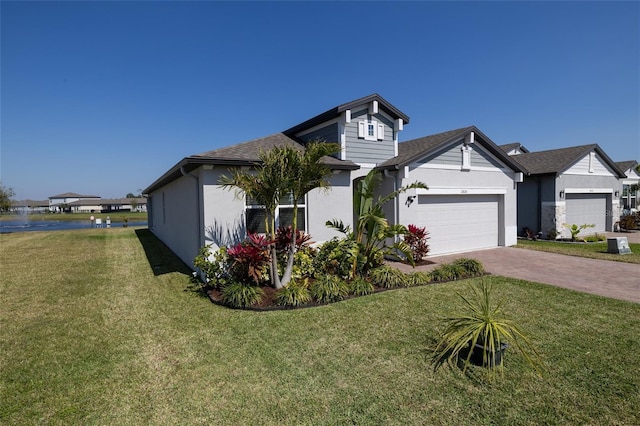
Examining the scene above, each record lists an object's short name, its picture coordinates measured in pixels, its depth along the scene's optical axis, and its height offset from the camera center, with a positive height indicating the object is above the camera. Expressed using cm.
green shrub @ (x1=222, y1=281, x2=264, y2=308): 683 -191
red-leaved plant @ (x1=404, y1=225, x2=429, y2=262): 1150 -131
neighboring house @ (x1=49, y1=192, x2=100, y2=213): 9088 +299
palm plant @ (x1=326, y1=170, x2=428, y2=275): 829 -48
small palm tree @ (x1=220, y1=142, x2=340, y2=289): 723 +75
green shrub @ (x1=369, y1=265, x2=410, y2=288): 823 -187
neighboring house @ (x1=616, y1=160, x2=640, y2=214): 2344 +136
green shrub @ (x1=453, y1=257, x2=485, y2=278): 928 -183
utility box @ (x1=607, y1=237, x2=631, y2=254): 1235 -166
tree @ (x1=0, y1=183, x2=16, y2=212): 3061 +131
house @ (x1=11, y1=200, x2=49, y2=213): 9578 +208
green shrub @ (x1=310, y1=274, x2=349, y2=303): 711 -189
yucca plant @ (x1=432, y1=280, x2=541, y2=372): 423 -191
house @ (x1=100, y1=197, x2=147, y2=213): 9119 +168
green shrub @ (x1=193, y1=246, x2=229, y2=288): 793 -143
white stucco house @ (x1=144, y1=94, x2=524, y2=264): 866 +84
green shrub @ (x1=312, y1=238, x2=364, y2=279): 855 -143
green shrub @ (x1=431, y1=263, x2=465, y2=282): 879 -190
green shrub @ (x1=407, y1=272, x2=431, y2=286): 844 -195
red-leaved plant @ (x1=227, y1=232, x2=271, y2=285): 739 -120
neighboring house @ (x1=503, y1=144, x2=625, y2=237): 1723 +81
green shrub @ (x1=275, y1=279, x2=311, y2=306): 680 -193
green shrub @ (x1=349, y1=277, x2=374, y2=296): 758 -195
